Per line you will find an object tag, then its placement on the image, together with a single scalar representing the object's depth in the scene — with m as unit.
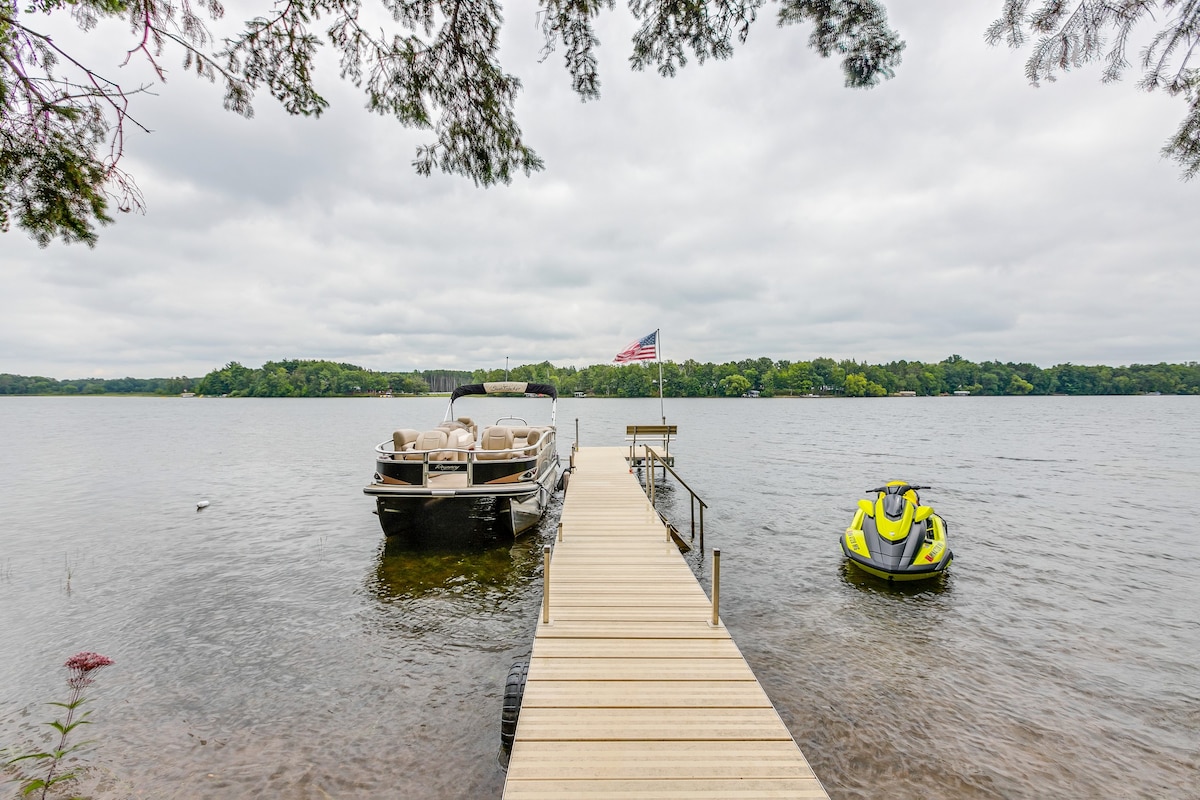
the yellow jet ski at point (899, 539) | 9.41
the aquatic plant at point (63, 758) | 3.94
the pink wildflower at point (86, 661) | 3.89
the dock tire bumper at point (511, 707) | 4.73
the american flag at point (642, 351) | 18.00
